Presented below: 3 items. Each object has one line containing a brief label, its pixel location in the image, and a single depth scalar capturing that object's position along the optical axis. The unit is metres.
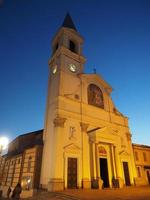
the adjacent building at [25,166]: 15.05
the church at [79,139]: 14.34
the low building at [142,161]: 21.49
